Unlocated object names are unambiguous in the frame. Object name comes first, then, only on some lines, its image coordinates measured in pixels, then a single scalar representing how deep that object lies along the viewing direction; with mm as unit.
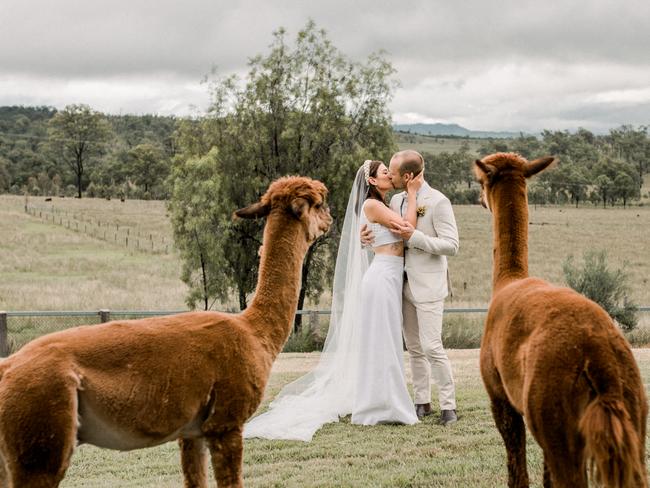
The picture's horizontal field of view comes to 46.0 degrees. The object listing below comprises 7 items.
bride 8711
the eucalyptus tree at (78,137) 110875
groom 8523
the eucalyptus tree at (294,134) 26703
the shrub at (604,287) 22141
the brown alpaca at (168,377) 3725
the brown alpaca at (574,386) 3678
